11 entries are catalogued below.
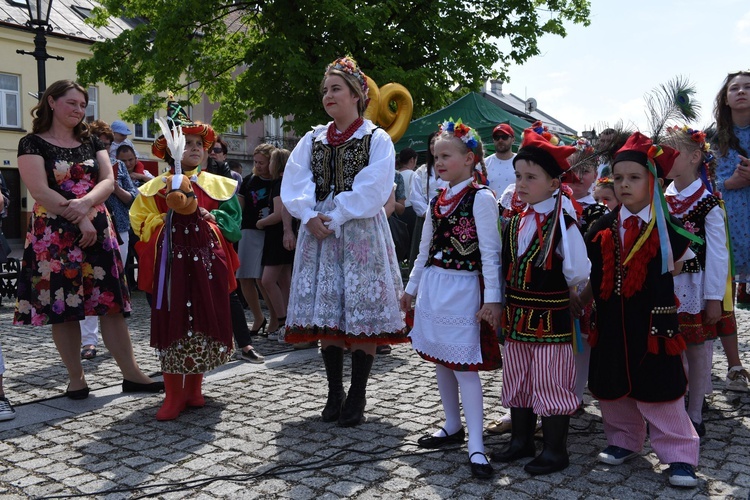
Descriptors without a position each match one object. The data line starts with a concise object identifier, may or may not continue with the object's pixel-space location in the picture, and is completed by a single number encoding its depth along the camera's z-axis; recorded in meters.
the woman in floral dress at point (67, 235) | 4.54
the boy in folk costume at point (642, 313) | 3.27
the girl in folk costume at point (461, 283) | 3.49
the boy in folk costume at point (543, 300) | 3.33
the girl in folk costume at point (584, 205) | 3.49
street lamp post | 9.38
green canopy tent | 11.70
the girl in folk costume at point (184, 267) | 4.31
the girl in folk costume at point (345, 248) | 4.10
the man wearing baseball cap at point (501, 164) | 6.66
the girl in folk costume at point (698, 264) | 3.81
